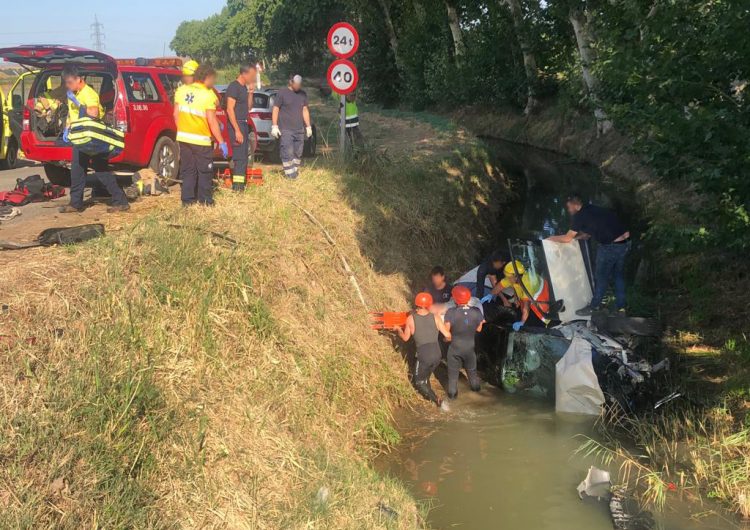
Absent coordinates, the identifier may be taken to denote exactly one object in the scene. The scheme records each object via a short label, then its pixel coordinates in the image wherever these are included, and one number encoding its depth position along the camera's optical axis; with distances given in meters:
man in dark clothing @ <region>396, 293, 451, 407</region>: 7.62
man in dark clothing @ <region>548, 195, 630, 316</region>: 8.89
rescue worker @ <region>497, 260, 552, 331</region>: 8.18
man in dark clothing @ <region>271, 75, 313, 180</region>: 10.15
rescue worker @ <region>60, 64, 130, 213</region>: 8.11
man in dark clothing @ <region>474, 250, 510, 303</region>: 8.87
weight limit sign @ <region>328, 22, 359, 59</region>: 10.32
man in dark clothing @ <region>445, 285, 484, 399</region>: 7.70
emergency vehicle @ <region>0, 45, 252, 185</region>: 9.54
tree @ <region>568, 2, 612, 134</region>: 21.05
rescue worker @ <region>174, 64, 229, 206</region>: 7.77
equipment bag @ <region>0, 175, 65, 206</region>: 9.43
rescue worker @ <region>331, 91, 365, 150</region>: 13.44
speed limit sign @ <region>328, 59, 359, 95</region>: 10.34
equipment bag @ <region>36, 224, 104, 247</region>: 6.49
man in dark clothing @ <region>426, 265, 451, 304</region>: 8.79
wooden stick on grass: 8.25
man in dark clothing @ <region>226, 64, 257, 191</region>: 8.88
